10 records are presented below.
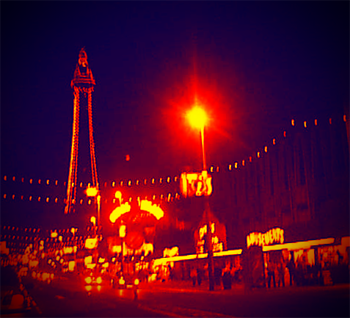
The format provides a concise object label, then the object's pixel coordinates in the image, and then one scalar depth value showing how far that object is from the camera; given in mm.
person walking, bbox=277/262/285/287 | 28203
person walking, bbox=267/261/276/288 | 28375
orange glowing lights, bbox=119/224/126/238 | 44938
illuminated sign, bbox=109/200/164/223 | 46094
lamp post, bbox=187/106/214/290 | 24500
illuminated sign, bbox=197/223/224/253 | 46847
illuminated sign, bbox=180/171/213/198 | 28234
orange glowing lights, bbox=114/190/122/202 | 54109
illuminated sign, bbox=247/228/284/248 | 36906
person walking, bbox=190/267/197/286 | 37369
